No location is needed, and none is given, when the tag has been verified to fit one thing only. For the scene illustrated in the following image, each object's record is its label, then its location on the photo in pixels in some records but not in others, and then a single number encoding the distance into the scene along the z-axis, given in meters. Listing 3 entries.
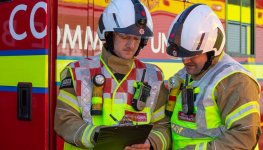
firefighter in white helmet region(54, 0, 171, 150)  2.34
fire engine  2.76
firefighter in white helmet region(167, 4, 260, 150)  2.04
